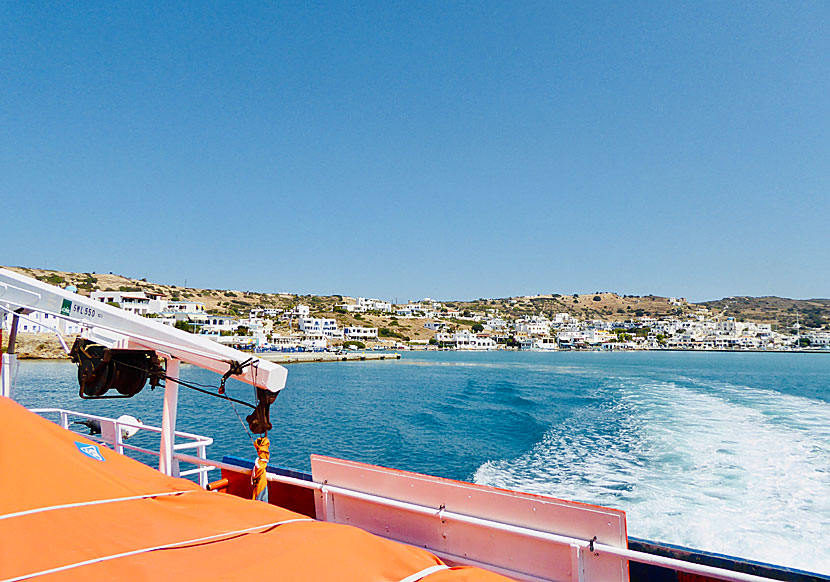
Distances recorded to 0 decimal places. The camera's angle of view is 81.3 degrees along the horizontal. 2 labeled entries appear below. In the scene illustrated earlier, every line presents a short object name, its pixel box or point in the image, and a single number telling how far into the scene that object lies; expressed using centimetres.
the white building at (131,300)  9050
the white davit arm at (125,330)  438
